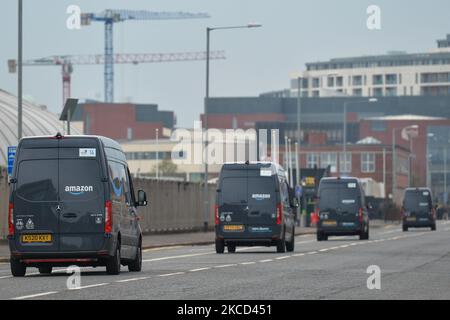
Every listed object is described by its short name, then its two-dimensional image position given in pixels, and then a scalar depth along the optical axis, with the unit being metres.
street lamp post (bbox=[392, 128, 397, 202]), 133.20
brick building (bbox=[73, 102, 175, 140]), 195.38
